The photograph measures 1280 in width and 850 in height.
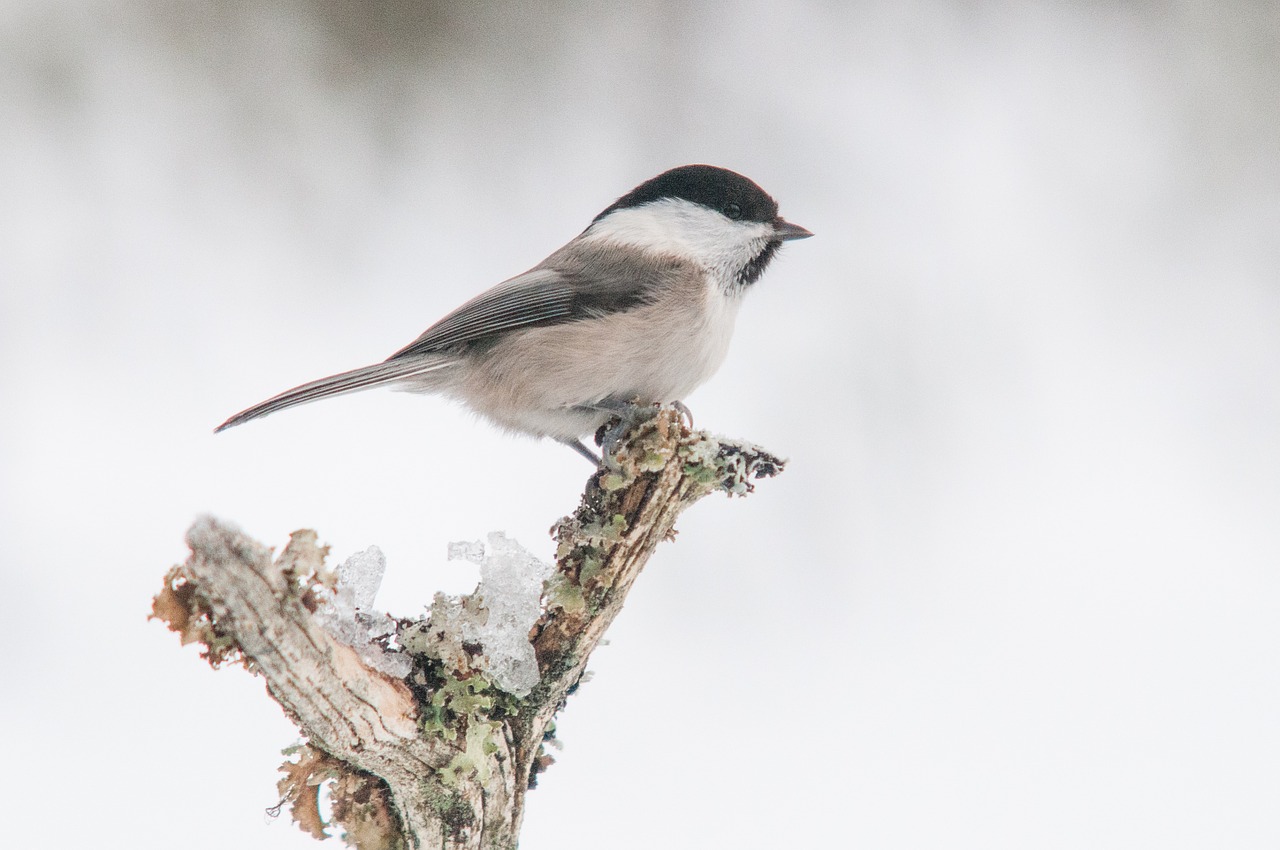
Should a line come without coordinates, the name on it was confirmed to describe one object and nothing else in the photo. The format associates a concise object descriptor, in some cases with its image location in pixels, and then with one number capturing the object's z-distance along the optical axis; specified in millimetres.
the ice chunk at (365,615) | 4747
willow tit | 4810
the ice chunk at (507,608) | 4760
